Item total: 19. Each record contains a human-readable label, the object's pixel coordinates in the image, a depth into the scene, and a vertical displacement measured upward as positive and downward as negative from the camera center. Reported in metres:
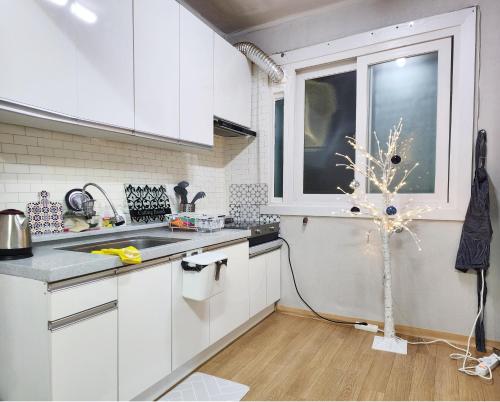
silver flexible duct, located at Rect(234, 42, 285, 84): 3.06 +1.23
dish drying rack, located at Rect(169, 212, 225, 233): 2.41 -0.24
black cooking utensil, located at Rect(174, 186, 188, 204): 2.83 -0.02
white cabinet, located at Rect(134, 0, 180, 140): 2.04 +0.81
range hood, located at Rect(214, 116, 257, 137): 2.81 +0.57
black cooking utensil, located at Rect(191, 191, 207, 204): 2.86 -0.05
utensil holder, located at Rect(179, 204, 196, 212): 2.81 -0.15
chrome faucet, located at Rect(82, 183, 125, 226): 2.25 -0.20
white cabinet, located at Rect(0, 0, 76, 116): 1.43 +0.62
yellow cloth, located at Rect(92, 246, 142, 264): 1.50 -0.30
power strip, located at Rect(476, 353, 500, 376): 2.07 -1.12
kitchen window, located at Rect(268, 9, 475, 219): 2.52 +0.65
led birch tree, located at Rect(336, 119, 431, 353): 2.52 -0.09
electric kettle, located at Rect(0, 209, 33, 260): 1.42 -0.20
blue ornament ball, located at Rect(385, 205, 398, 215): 2.45 -0.14
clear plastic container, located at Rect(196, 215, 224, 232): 2.40 -0.24
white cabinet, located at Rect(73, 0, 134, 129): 1.72 +0.72
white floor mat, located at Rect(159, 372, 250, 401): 1.83 -1.16
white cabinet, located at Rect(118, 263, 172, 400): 1.55 -0.71
